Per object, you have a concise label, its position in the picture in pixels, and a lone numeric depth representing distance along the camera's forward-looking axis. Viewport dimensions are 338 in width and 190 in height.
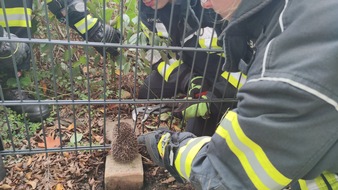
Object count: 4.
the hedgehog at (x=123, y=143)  1.68
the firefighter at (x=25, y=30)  1.90
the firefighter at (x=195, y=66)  1.78
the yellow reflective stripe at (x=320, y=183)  1.05
